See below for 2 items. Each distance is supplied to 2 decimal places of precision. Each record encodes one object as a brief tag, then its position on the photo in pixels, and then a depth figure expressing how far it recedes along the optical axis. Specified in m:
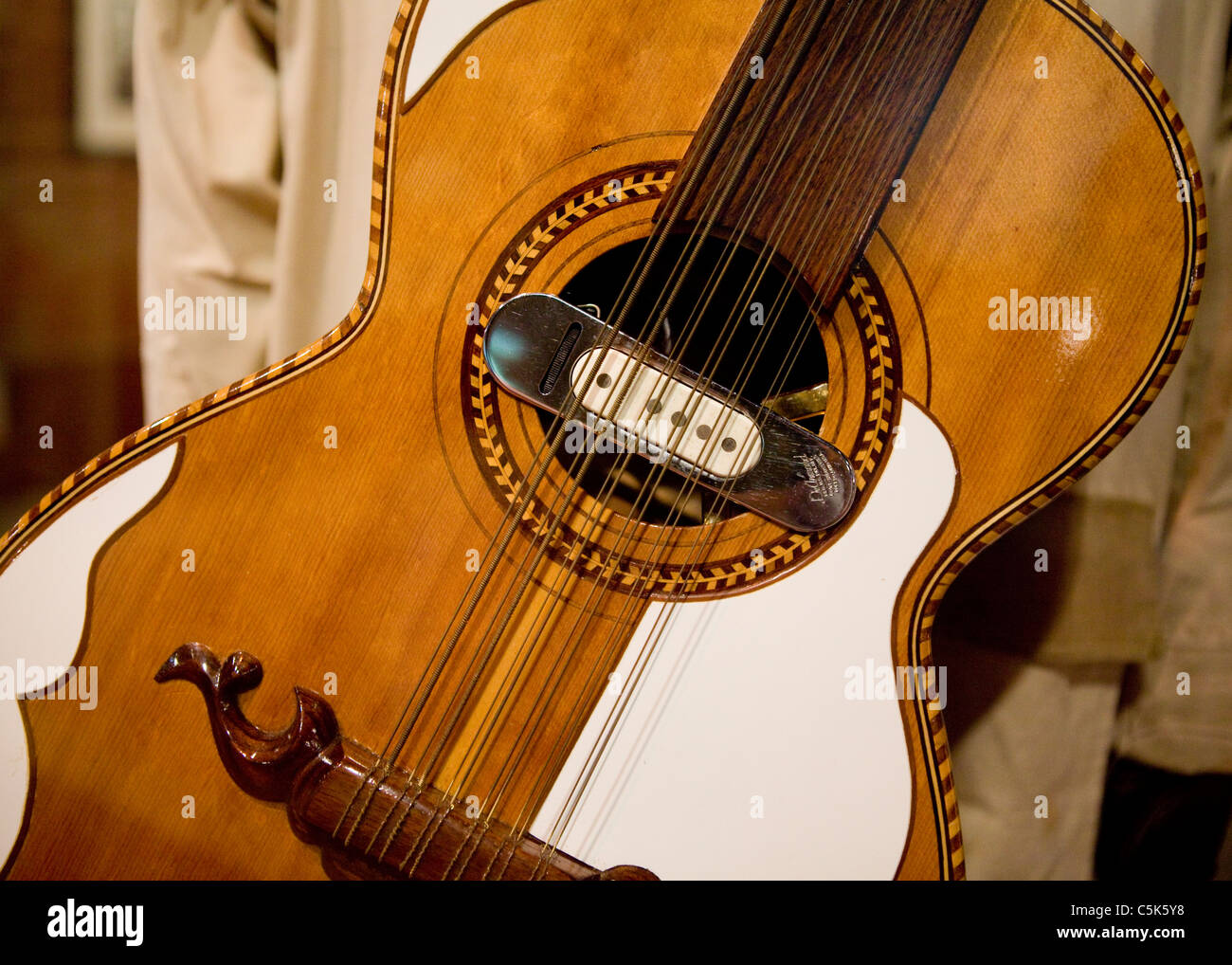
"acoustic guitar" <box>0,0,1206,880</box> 0.57
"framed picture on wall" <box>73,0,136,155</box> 0.87
